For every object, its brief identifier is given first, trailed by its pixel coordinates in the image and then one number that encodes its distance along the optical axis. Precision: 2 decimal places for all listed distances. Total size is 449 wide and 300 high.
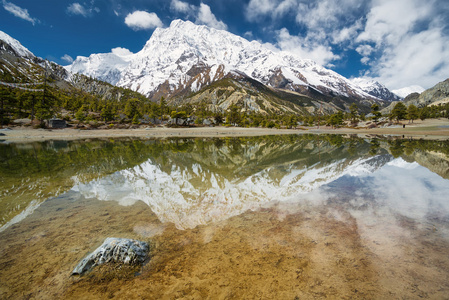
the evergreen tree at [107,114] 105.59
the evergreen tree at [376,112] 113.69
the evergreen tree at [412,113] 103.38
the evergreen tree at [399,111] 105.62
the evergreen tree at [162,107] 123.59
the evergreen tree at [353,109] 122.88
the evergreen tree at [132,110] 111.91
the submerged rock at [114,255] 5.29
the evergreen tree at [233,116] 141.62
